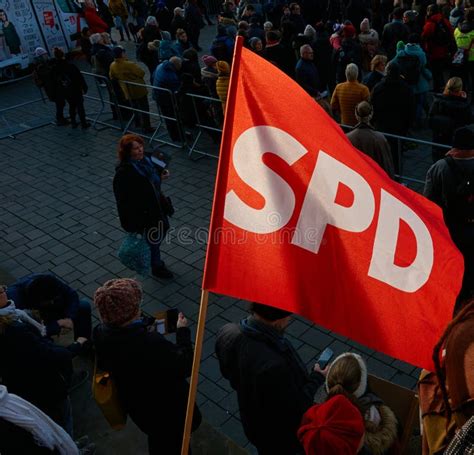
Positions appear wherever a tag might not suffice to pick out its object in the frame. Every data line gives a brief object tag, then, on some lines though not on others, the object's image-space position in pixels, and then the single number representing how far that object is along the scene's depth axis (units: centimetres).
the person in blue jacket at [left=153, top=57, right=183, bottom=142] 987
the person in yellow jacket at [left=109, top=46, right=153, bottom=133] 1041
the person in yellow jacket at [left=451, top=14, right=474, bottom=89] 984
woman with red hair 570
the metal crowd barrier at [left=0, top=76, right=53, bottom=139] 1242
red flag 264
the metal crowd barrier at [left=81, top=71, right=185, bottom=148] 1002
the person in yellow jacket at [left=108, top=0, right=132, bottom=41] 1881
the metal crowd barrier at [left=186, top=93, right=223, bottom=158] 938
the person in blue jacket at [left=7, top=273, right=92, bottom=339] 452
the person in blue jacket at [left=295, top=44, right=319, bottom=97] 940
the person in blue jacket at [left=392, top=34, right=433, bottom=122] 920
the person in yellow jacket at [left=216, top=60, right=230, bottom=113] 870
